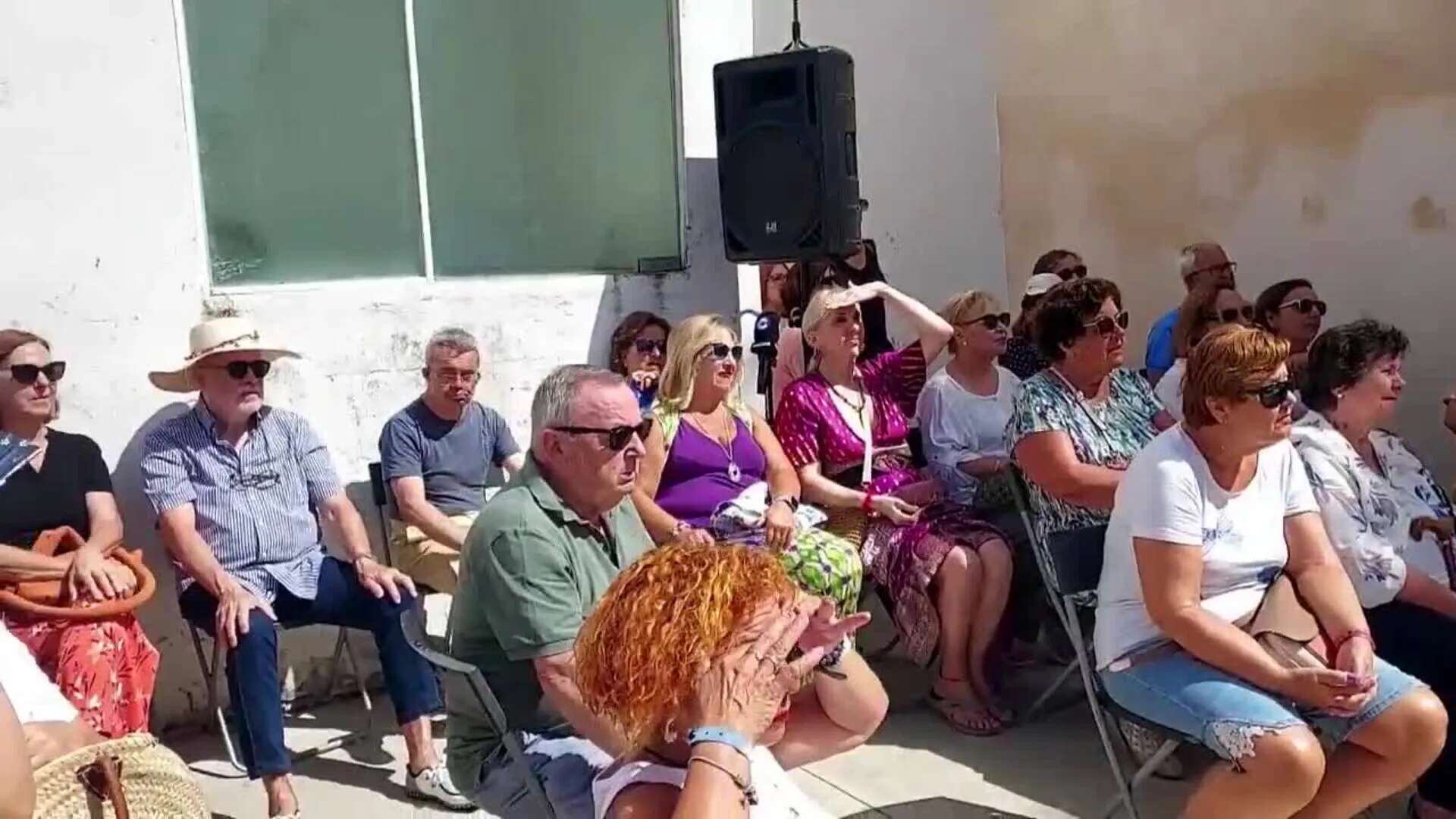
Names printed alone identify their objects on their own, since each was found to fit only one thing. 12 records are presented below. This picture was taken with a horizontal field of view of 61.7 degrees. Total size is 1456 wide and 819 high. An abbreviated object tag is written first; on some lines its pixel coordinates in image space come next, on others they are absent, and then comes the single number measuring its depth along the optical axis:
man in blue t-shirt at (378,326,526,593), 4.00
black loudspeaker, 4.98
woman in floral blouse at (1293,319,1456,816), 3.06
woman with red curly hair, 1.68
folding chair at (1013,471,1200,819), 2.93
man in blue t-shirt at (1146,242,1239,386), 5.09
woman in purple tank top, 3.73
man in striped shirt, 3.54
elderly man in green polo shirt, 2.22
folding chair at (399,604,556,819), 2.25
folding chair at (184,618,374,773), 3.75
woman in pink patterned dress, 3.95
